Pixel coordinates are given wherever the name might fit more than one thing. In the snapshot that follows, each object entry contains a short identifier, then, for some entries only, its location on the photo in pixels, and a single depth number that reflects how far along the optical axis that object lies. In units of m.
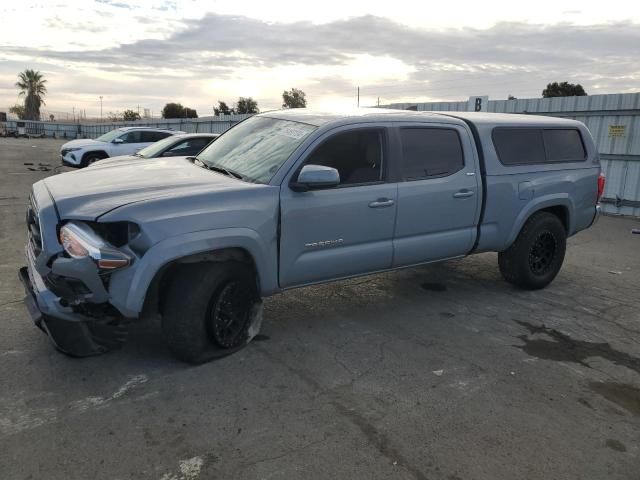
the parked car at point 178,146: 10.36
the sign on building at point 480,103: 13.81
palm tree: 88.31
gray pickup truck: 3.46
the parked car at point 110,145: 15.70
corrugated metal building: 12.09
